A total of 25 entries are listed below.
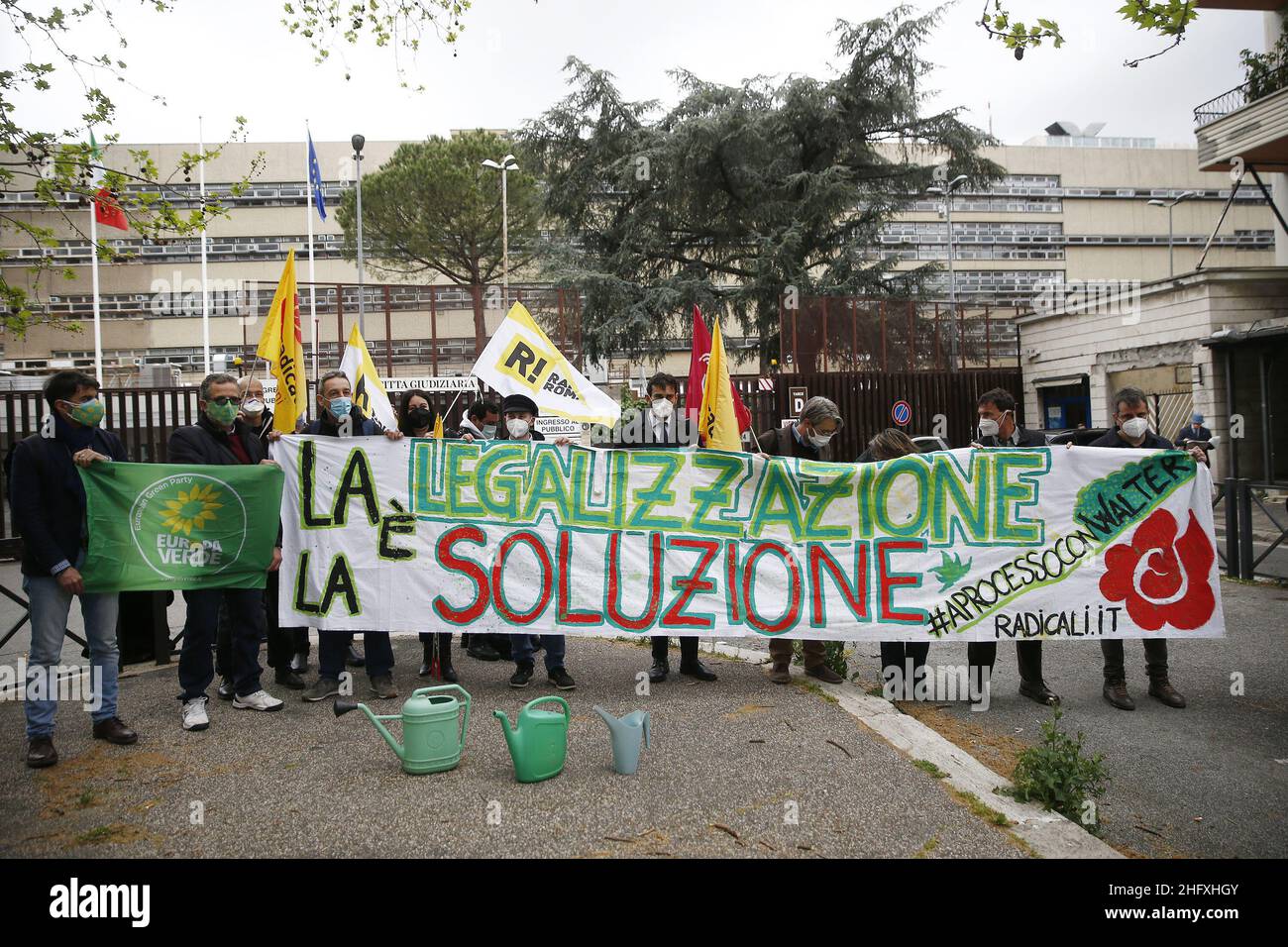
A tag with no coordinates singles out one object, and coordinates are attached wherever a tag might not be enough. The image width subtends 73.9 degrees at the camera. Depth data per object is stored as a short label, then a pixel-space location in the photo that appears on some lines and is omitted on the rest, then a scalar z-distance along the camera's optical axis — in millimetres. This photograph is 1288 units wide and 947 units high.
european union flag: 32406
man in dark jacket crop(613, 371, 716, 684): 6184
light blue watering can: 4254
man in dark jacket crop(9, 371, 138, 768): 4566
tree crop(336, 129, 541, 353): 37375
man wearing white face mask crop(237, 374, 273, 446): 6391
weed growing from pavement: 3834
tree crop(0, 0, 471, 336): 6672
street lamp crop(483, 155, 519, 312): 31005
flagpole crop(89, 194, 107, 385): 34462
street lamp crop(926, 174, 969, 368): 25958
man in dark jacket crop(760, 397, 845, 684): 6285
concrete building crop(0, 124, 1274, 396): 43469
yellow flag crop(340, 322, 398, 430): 7129
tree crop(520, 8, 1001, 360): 25469
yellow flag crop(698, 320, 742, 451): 6164
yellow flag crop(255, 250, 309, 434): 5797
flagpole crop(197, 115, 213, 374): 37188
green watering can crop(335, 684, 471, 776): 4195
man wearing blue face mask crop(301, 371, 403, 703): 5723
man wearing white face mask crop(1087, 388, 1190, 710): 5539
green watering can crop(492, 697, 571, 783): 4117
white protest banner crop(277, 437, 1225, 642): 5766
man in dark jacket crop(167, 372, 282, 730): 5180
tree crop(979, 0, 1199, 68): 5469
